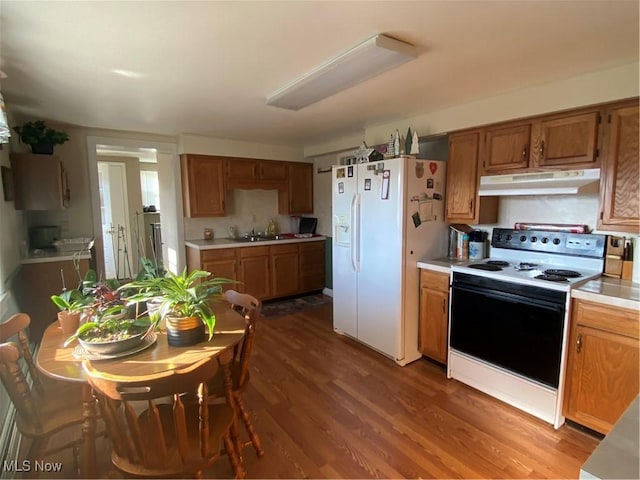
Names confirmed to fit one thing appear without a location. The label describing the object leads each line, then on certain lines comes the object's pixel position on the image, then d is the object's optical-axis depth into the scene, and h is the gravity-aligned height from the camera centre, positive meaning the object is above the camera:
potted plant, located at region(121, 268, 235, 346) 1.58 -0.50
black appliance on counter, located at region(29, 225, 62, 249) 3.40 -0.35
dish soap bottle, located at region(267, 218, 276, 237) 5.07 -0.43
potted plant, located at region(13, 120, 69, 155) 2.97 +0.59
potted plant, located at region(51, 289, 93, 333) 1.75 -0.57
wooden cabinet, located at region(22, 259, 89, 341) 2.92 -0.75
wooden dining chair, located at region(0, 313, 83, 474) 1.44 -0.98
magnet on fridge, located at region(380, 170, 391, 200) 2.81 +0.14
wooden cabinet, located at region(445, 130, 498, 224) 2.75 +0.11
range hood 2.16 +0.11
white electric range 2.10 -0.79
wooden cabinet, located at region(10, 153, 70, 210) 2.94 +0.18
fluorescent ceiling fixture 1.71 +0.76
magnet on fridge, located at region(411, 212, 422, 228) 2.82 -0.16
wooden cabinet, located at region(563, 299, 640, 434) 1.83 -0.94
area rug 4.28 -1.41
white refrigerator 2.79 -0.35
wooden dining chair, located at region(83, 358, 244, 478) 1.18 -0.89
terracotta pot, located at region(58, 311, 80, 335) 1.75 -0.62
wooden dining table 1.39 -0.69
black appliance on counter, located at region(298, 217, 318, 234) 5.19 -0.37
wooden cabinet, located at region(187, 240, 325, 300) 4.18 -0.87
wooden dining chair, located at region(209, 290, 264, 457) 1.80 -0.96
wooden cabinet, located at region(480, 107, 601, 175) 2.17 +0.39
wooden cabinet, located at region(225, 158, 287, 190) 4.46 +0.38
